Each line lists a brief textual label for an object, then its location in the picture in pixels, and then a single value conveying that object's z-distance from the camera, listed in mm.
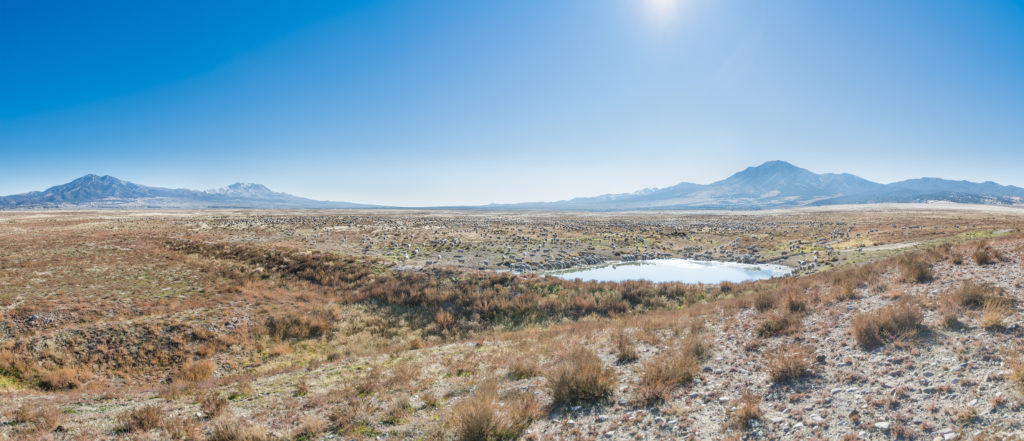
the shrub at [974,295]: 9438
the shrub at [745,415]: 6562
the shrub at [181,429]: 7445
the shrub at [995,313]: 8195
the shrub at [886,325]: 8719
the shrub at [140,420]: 7832
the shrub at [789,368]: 7836
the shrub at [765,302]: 13391
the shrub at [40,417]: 7891
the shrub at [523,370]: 10148
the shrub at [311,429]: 7486
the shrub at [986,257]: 13414
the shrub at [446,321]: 18964
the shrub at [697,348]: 9891
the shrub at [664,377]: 7902
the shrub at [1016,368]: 5979
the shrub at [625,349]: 10539
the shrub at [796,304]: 12305
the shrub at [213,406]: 8602
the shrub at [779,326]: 10727
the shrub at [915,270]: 13031
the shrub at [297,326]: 17594
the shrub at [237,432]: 7078
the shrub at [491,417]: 6867
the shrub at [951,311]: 8720
